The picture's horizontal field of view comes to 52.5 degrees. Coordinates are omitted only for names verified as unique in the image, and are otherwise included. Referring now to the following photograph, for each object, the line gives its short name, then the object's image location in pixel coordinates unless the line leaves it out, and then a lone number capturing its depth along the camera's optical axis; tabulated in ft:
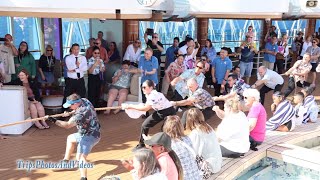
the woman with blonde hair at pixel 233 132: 13.54
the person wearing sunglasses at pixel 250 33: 27.60
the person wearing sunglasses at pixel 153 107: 14.84
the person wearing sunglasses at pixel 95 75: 20.76
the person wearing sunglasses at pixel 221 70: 21.88
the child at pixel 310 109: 20.18
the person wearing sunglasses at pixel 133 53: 23.66
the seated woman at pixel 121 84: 21.25
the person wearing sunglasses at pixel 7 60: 20.34
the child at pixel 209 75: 24.64
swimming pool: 14.87
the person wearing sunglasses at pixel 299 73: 22.84
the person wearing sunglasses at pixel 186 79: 18.19
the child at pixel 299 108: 19.80
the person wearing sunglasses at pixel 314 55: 29.08
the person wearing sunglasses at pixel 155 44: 26.27
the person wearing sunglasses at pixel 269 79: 20.63
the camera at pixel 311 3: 29.42
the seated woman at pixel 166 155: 9.55
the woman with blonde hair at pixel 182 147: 10.68
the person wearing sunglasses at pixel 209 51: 27.47
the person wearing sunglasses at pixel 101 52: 22.40
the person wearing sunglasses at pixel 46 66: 21.65
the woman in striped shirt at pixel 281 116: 18.20
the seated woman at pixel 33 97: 18.30
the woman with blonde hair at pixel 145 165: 8.20
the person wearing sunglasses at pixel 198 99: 15.76
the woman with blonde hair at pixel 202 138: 12.07
